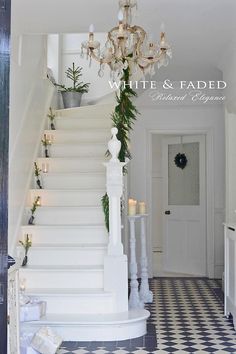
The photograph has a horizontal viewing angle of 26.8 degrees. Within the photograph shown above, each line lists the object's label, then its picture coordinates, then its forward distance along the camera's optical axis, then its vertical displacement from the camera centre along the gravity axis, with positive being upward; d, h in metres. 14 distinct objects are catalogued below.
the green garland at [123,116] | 5.10 +0.87
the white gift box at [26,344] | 3.69 -1.10
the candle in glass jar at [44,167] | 6.30 +0.41
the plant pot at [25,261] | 4.97 -0.62
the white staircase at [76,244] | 4.34 -0.48
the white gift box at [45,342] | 3.74 -1.09
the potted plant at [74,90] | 7.92 +1.76
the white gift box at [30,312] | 4.15 -0.95
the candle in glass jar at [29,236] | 5.22 -0.40
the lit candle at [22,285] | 4.47 -0.80
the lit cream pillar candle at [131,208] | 5.52 -0.10
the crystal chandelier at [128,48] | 3.86 +1.27
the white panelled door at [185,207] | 7.83 -0.12
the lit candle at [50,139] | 6.68 +0.83
